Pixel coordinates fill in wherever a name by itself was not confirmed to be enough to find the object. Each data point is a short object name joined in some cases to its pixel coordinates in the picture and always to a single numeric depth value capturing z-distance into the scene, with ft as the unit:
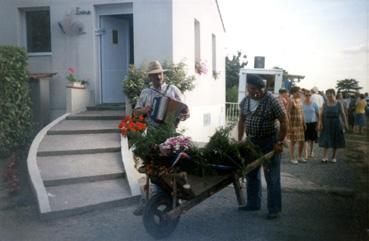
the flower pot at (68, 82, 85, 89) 24.13
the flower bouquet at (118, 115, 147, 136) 12.83
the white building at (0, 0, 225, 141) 24.31
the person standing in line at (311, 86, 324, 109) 22.90
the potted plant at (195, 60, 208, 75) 22.97
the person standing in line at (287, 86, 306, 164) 25.39
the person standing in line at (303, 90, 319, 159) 25.52
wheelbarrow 12.03
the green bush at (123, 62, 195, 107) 20.07
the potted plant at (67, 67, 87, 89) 24.26
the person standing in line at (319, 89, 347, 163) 24.03
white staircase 16.14
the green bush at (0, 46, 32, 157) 20.04
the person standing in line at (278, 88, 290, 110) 20.07
